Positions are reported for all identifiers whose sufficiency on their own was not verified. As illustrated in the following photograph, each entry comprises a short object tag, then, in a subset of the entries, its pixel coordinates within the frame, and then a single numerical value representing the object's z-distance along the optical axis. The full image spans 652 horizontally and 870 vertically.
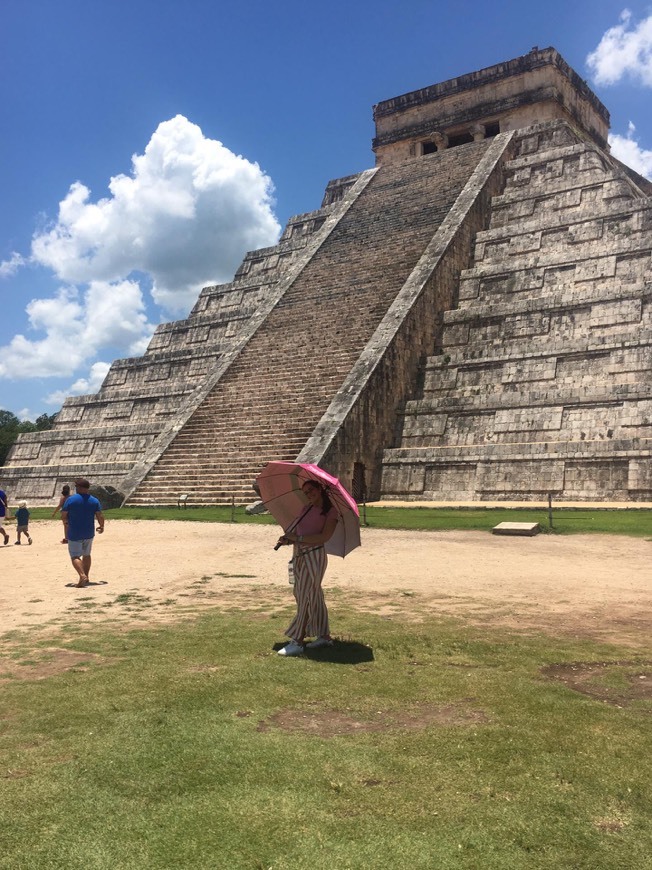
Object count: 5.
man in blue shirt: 9.34
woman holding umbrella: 5.91
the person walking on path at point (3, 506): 13.98
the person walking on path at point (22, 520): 14.23
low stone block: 12.85
